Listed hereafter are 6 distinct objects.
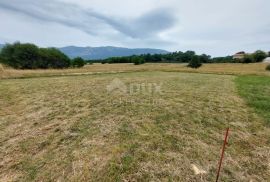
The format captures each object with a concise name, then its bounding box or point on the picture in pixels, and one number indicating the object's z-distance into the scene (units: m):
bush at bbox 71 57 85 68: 42.99
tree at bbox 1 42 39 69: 33.99
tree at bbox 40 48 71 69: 37.46
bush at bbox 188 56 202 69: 35.93
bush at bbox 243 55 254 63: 45.22
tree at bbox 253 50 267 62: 45.48
